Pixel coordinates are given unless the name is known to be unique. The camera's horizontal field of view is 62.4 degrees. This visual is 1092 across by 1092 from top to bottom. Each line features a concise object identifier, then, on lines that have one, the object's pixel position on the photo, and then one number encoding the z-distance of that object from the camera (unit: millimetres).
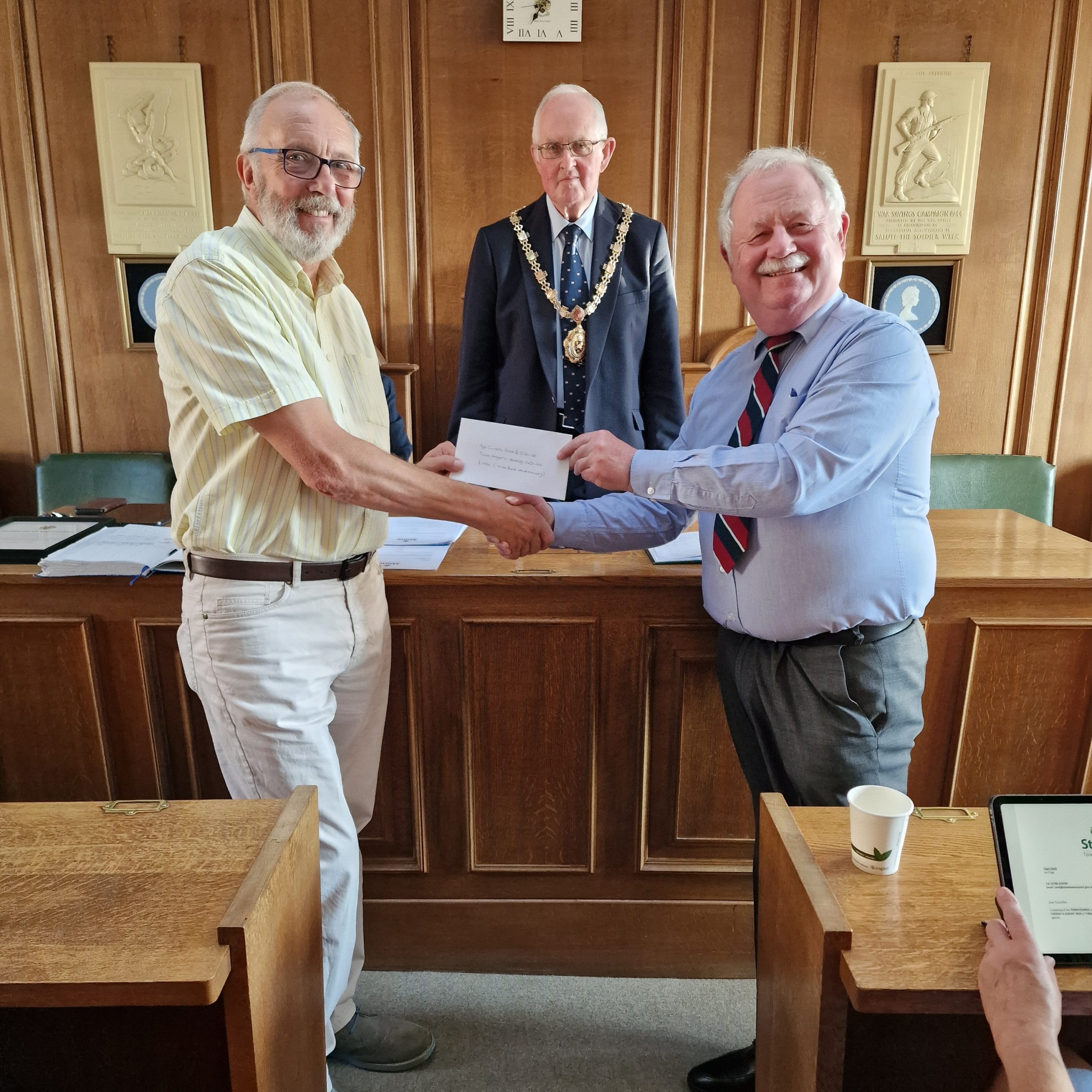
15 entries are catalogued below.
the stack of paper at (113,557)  1983
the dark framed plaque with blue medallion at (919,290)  4023
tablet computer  1052
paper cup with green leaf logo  1209
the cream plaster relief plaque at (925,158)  3779
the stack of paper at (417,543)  2082
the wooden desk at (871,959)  1044
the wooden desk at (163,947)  1047
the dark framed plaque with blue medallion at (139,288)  4020
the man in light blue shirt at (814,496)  1535
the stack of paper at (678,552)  2088
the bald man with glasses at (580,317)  2807
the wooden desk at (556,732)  2020
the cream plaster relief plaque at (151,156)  3779
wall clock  3686
